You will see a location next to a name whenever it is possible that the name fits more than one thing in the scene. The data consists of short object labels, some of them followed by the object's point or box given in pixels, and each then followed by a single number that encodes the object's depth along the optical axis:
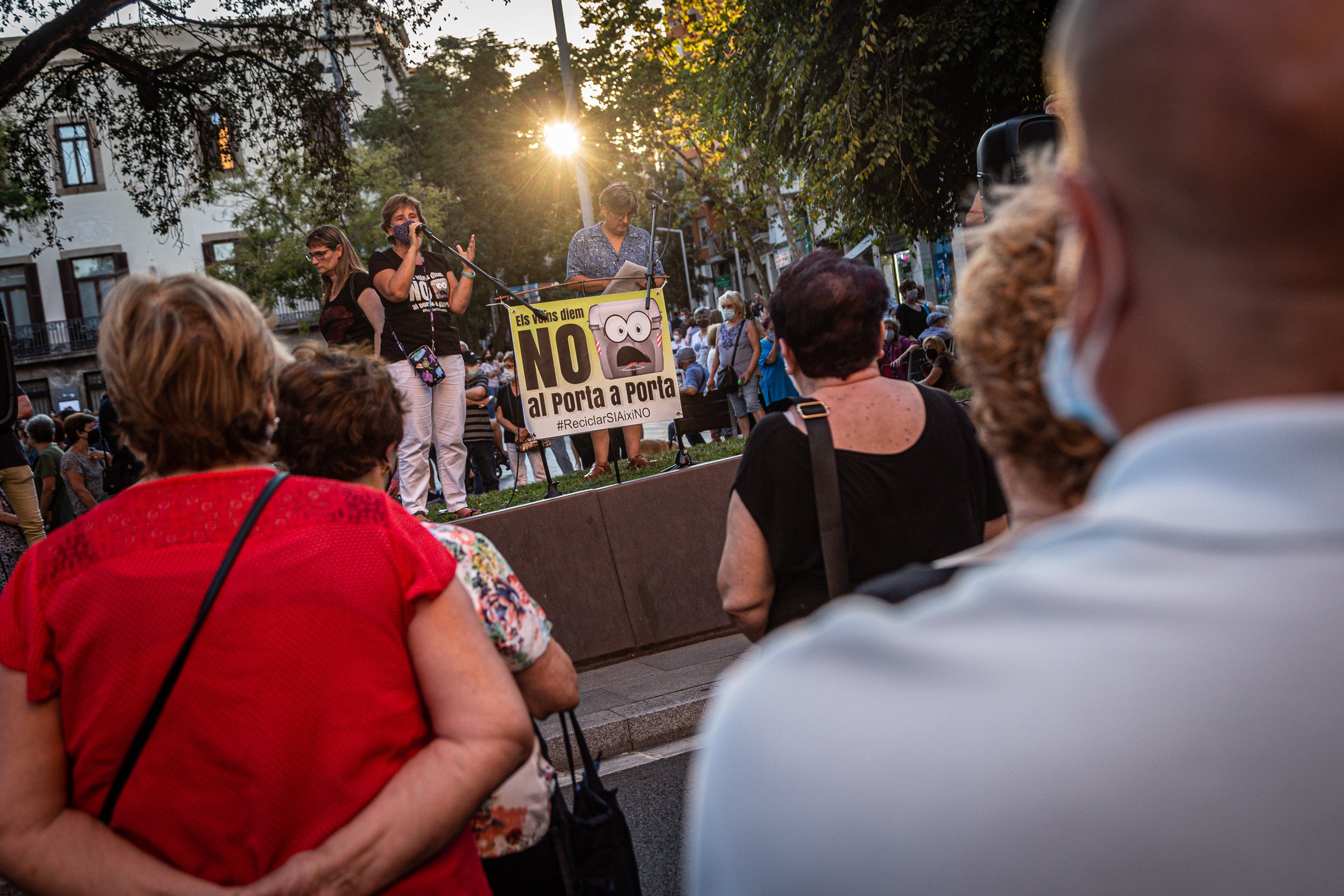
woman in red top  1.76
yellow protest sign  7.86
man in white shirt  0.56
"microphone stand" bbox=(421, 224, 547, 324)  7.54
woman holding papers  8.47
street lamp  24.55
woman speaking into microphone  7.42
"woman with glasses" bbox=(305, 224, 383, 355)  7.39
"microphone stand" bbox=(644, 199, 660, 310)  8.07
